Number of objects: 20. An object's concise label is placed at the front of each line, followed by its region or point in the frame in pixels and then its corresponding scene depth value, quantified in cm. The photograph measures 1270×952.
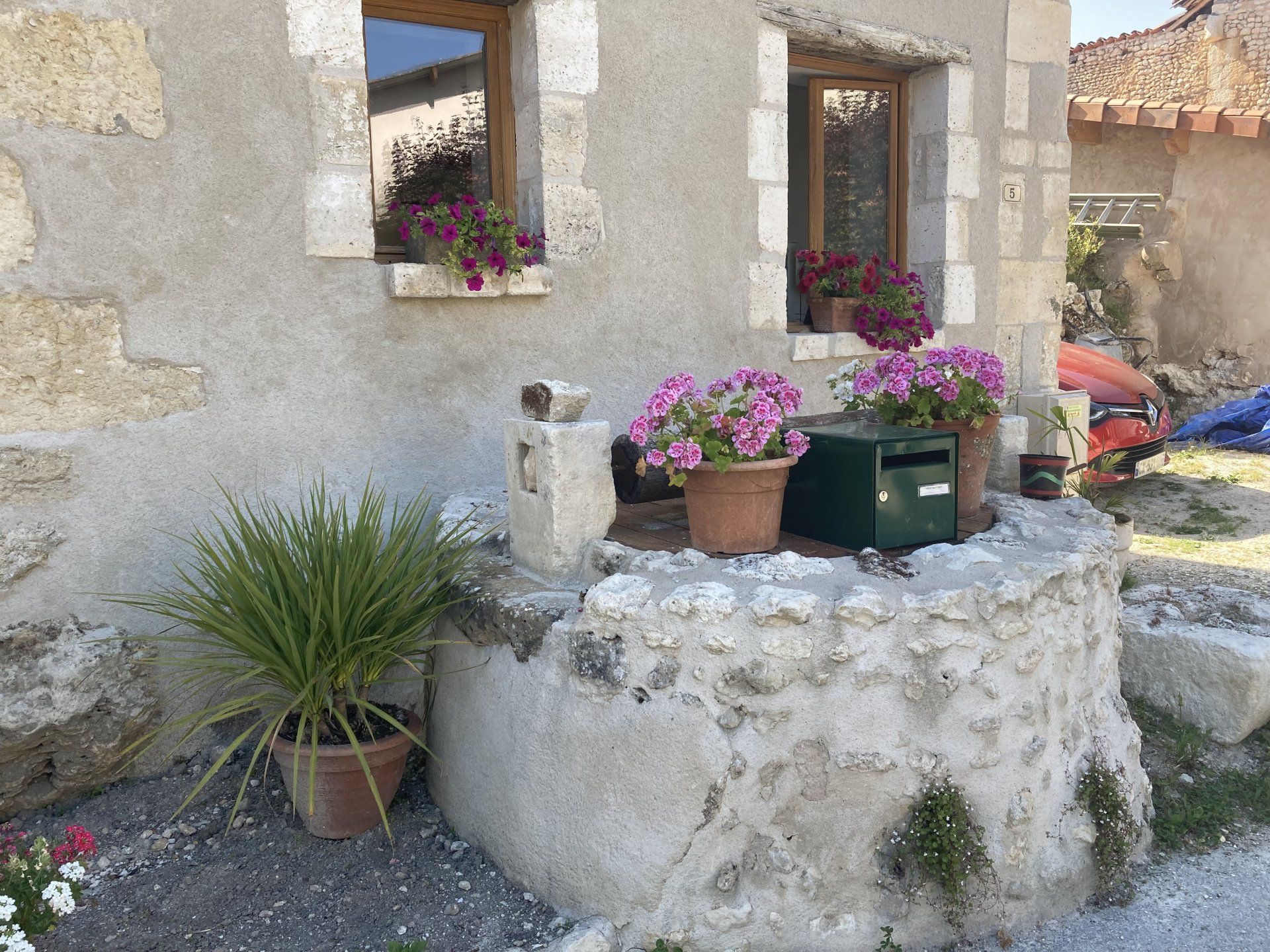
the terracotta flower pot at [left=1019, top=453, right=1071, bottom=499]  389
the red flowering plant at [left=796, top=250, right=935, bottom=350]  496
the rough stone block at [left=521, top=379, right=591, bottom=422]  300
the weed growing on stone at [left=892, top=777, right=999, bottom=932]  262
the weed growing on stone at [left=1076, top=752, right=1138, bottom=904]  292
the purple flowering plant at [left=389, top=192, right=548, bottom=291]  359
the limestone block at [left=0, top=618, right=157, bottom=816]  306
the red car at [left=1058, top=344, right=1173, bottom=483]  707
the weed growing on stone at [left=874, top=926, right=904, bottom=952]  261
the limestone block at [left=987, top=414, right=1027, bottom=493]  411
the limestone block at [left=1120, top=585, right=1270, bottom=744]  371
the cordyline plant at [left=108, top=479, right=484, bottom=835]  281
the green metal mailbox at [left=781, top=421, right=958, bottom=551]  304
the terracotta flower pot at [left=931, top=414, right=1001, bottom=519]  362
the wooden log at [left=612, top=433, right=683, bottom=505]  357
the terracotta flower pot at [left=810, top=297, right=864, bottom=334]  495
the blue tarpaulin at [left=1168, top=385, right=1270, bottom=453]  889
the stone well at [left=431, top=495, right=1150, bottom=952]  257
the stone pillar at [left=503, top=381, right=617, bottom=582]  296
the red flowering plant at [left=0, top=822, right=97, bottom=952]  218
